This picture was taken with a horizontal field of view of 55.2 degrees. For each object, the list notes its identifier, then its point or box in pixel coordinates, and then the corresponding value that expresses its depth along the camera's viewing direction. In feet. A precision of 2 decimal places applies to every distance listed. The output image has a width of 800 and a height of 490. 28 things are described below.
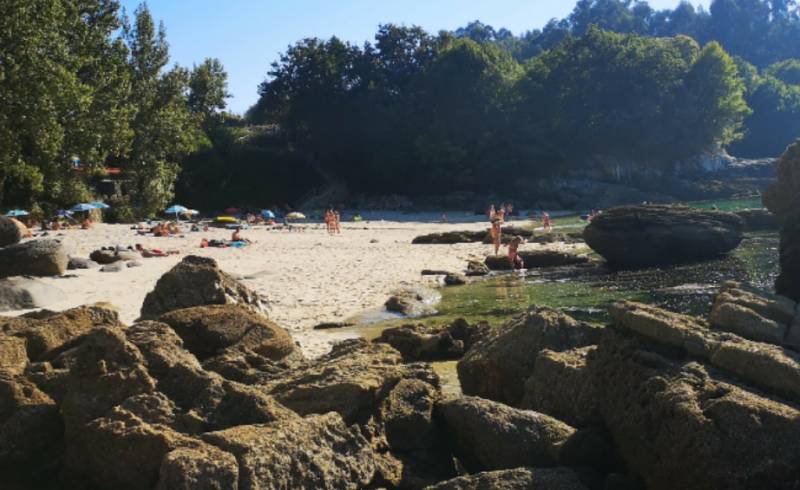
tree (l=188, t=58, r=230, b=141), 246.68
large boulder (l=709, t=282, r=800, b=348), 23.03
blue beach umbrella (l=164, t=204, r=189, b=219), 176.35
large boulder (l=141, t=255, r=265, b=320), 40.37
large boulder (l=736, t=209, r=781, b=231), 136.46
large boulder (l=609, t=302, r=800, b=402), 19.20
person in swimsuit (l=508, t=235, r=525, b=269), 94.47
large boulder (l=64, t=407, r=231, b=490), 18.04
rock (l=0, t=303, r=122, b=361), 27.78
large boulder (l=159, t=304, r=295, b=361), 31.04
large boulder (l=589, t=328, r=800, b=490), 16.62
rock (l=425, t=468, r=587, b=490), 18.26
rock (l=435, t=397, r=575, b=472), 20.88
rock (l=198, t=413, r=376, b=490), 16.88
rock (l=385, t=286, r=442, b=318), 62.90
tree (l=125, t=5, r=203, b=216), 149.38
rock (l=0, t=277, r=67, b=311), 50.29
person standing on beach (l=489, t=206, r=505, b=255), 106.52
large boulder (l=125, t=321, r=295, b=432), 19.72
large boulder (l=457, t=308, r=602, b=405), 28.71
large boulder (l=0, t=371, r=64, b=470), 19.84
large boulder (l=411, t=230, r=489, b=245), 132.87
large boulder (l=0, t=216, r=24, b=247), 70.64
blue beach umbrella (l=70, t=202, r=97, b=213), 143.02
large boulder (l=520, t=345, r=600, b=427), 23.32
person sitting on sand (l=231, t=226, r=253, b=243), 125.08
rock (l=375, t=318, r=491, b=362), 43.88
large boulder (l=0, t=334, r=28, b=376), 24.18
